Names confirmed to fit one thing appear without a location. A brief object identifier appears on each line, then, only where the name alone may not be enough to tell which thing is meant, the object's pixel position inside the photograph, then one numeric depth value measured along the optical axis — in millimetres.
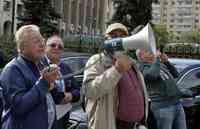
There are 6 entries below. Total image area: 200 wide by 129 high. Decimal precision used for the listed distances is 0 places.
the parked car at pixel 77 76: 4578
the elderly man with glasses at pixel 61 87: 3407
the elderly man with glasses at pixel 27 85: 2756
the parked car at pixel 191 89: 5816
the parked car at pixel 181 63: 6462
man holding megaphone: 3127
